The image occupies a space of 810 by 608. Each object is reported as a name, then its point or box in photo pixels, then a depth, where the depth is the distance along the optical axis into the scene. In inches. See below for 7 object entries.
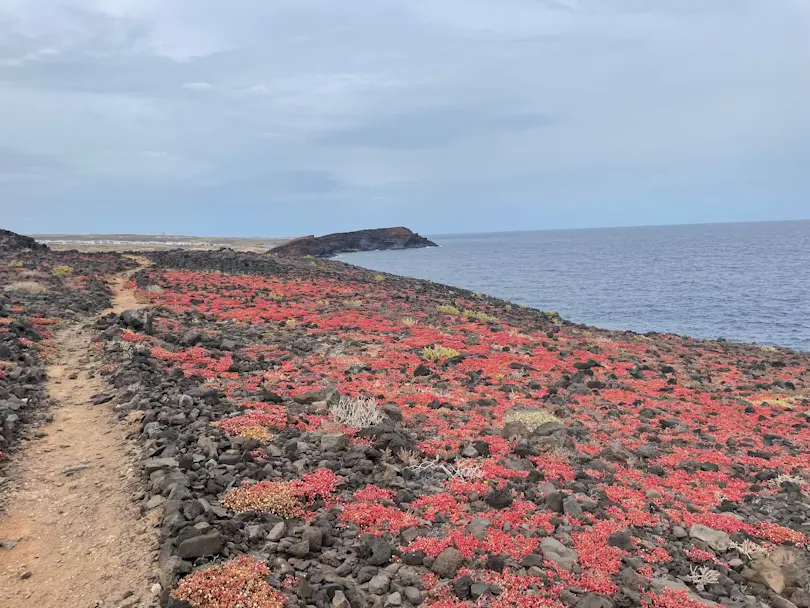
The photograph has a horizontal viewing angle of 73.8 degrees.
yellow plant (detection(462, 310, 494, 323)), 1291.3
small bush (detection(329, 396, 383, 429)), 448.8
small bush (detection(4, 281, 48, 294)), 1002.1
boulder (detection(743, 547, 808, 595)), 289.4
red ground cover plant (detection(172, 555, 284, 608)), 223.1
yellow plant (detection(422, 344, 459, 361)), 790.5
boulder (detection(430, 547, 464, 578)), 268.2
